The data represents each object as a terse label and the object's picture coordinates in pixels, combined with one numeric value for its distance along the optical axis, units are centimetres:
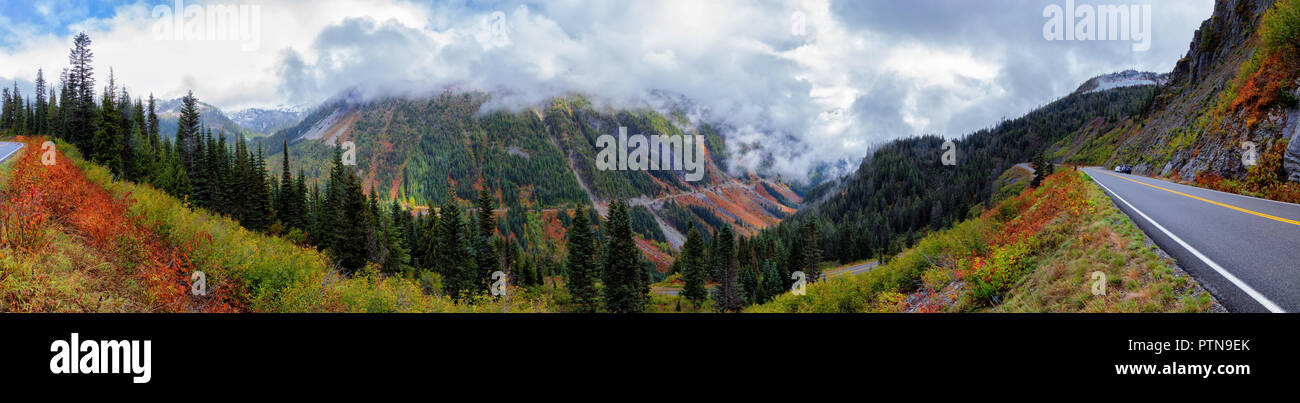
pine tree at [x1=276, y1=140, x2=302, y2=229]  5259
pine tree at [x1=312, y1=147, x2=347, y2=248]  4519
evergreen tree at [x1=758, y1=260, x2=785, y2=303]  6247
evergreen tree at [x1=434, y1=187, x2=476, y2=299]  4375
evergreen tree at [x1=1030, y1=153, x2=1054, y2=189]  5010
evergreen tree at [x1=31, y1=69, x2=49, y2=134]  6382
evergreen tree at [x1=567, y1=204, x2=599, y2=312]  4119
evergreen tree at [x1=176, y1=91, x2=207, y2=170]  5366
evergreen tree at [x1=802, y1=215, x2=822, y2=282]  6706
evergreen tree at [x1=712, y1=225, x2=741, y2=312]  5281
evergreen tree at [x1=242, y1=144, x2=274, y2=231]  4922
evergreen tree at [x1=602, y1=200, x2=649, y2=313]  3916
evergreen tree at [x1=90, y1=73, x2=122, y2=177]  3694
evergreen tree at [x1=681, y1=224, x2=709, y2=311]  5338
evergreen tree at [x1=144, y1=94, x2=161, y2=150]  6198
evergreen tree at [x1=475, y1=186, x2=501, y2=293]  4288
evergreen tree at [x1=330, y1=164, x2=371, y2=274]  4184
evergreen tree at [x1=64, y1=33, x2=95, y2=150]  4262
